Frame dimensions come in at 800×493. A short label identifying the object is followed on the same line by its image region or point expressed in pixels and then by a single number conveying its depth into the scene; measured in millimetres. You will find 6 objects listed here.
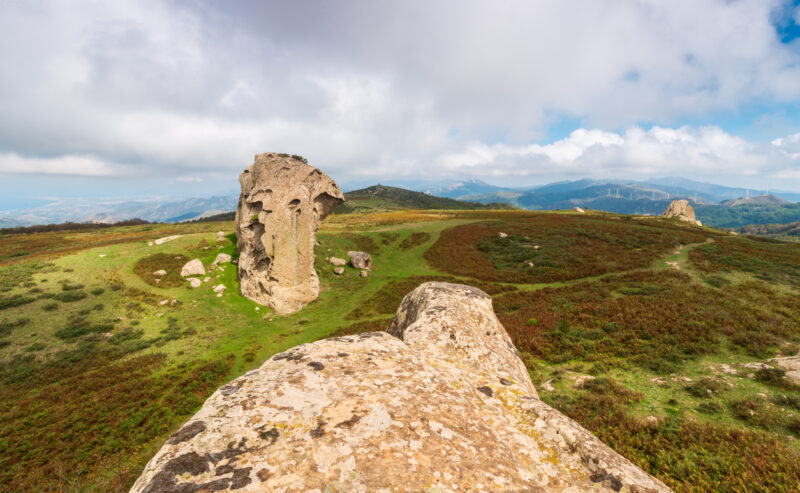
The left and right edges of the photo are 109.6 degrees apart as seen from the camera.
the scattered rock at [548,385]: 12086
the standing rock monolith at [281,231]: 27188
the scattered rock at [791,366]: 10546
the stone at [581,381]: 12164
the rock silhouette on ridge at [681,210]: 84250
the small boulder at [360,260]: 37188
